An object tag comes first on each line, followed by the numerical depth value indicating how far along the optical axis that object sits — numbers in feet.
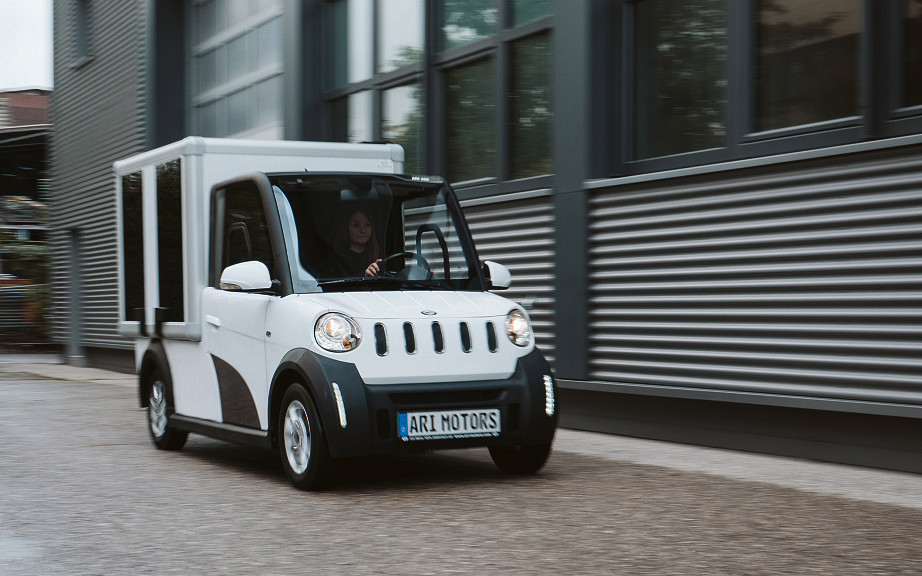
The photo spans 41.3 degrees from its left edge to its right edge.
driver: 24.73
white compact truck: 22.06
